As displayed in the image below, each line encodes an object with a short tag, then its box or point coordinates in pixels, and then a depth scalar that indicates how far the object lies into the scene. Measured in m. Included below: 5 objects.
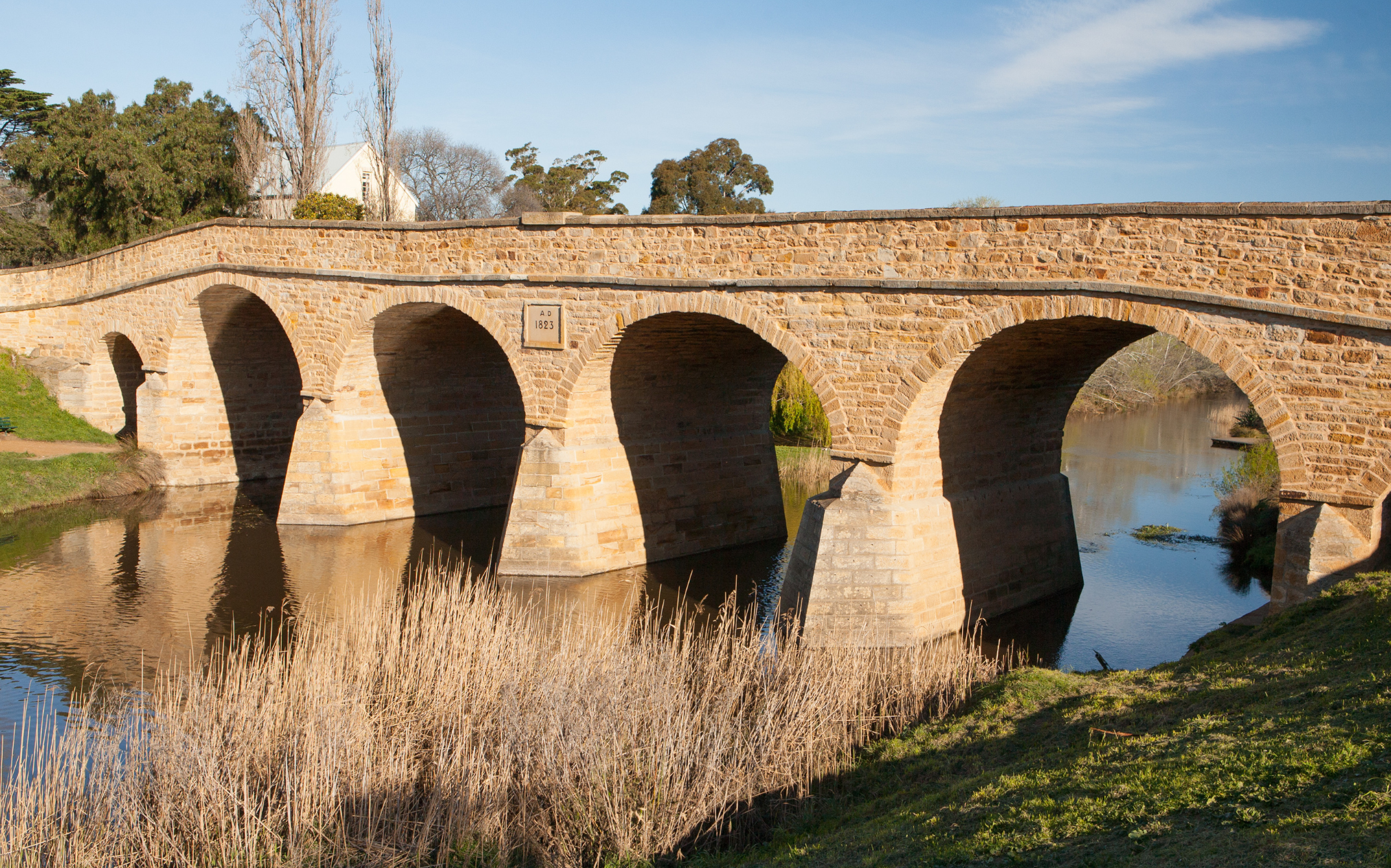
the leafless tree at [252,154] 28.00
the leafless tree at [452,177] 54.75
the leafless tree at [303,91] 27.41
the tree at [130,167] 27.16
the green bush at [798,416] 24.78
